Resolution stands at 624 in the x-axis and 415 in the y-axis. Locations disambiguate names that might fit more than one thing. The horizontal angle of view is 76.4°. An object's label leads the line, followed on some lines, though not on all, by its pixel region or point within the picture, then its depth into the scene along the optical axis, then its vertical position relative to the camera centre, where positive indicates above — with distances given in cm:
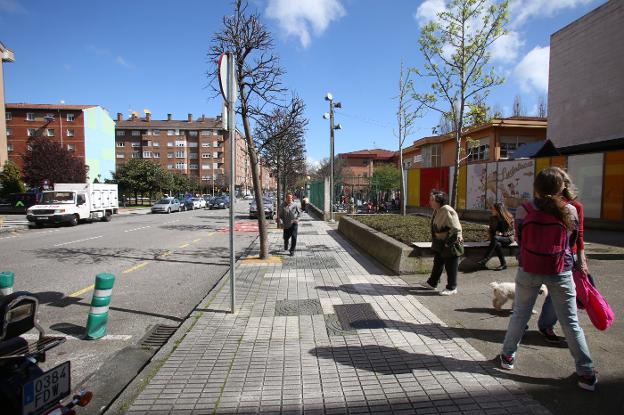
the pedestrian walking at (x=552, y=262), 328 -63
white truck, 2117 -117
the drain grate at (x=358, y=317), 483 -169
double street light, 2206 +290
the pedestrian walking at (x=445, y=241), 599 -82
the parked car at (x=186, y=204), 4303 -210
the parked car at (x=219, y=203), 4969 -213
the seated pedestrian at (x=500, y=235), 743 -89
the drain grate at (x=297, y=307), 544 -174
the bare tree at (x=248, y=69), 956 +288
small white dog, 504 -134
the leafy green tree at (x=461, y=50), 926 +330
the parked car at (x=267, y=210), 2723 -170
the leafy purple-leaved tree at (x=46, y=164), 3975 +212
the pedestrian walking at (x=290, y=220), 1052 -89
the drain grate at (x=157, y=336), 457 -183
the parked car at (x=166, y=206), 3738 -192
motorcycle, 211 -105
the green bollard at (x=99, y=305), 470 -143
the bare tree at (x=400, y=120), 1579 +270
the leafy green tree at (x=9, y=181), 3684 +34
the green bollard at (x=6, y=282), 432 -107
